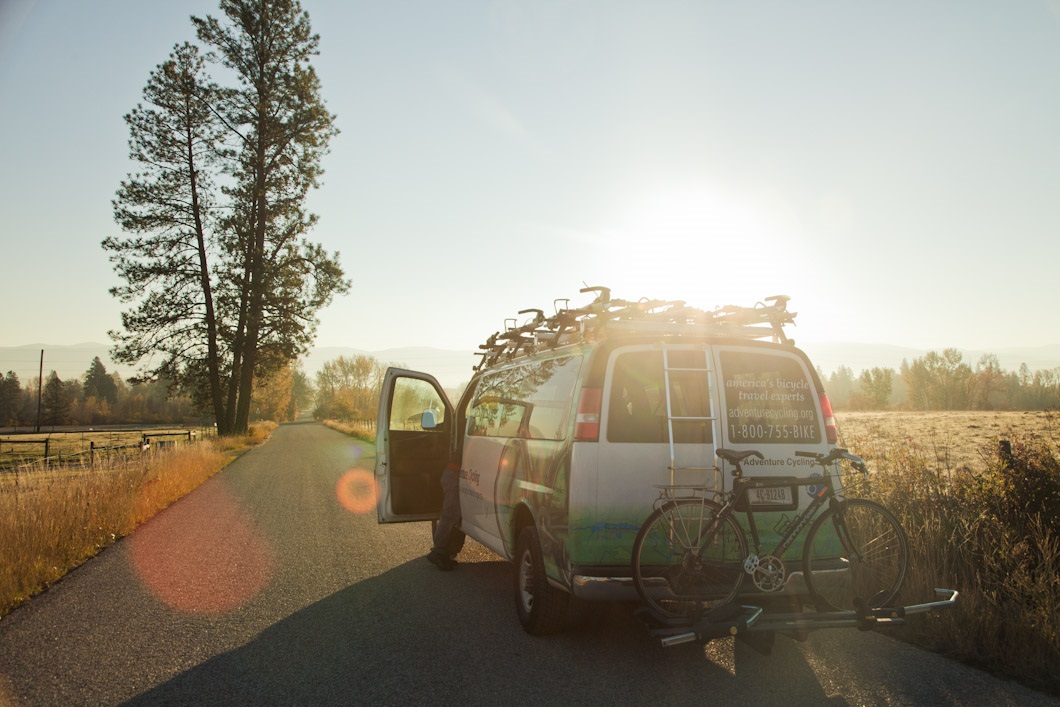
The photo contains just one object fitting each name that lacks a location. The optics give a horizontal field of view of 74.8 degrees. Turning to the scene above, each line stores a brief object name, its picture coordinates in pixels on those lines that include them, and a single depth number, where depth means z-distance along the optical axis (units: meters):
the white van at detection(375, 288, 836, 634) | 4.46
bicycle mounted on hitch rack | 4.17
